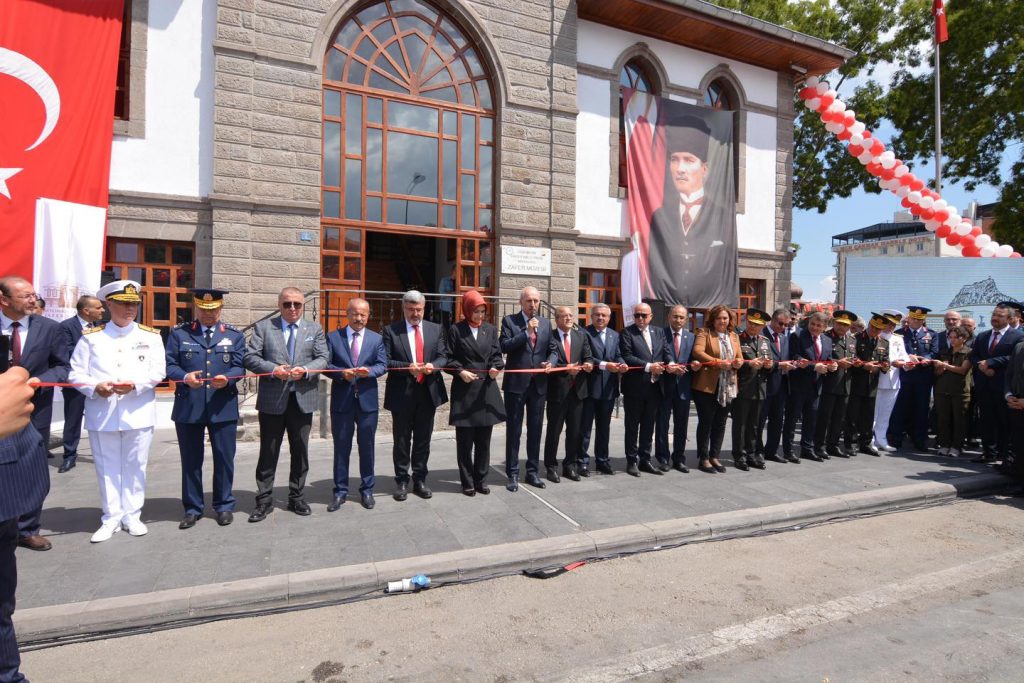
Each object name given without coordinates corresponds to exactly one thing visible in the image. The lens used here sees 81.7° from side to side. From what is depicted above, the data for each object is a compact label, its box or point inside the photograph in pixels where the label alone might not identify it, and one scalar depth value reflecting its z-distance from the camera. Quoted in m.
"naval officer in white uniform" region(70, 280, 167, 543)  4.95
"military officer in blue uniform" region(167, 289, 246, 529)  5.26
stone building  9.84
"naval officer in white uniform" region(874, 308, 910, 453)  8.70
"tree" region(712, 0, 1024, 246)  17.58
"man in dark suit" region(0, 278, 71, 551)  5.22
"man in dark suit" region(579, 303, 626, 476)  7.01
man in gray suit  5.43
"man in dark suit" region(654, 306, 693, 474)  7.30
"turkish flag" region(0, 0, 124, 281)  8.26
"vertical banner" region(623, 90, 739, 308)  13.33
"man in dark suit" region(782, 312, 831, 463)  7.88
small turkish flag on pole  15.21
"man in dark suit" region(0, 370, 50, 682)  2.63
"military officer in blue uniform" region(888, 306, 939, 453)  9.10
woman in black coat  6.13
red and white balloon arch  13.41
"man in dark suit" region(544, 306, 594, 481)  6.76
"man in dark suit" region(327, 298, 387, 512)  5.86
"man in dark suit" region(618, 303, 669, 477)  7.14
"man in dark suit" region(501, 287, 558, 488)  6.49
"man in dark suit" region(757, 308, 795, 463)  7.76
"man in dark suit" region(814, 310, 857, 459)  8.12
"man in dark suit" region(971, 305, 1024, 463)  8.03
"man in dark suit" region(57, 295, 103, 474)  6.66
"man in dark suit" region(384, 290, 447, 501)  6.06
